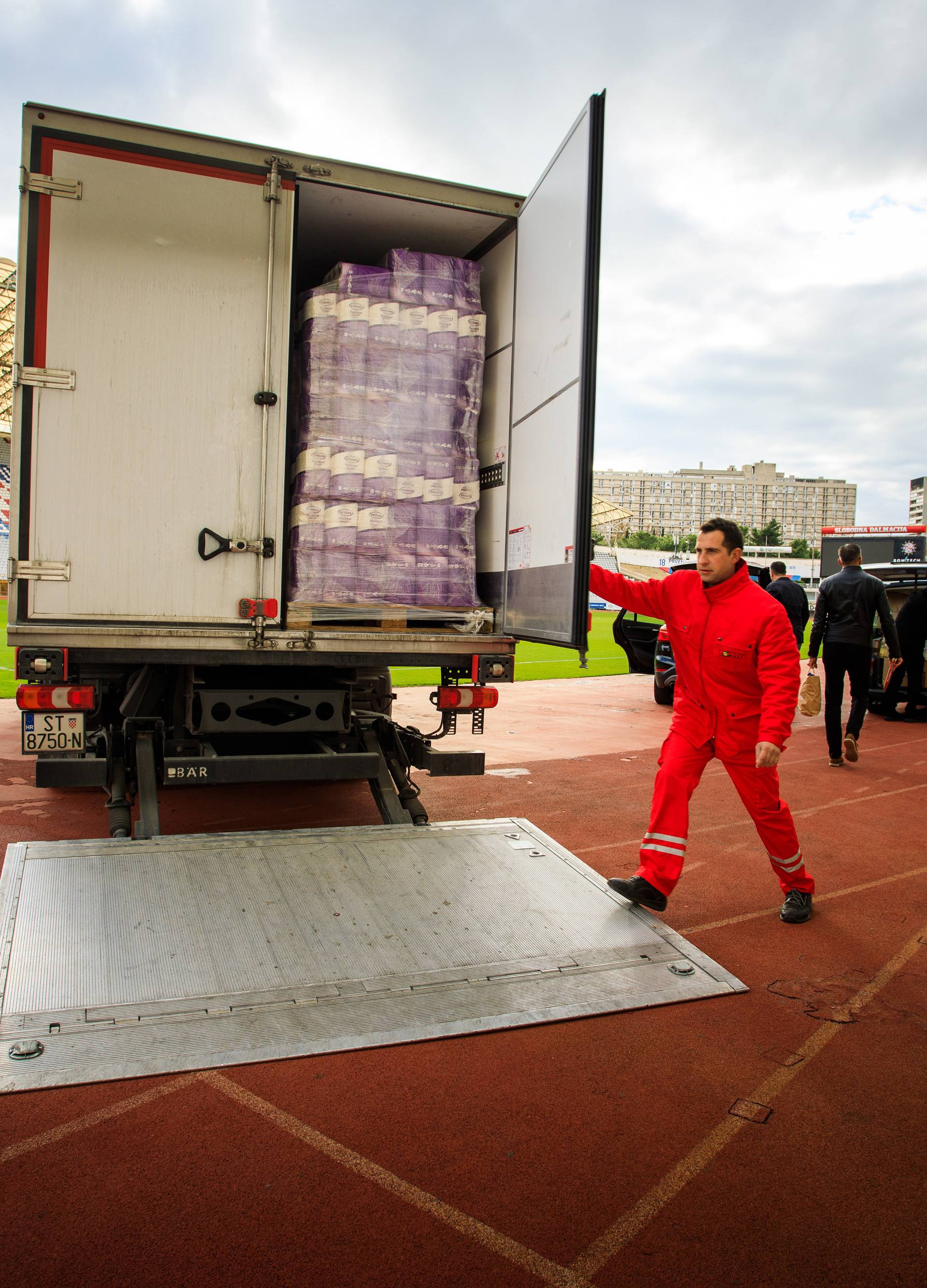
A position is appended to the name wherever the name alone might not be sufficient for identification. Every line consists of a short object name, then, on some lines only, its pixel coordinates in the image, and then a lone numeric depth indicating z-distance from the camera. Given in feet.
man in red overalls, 13.17
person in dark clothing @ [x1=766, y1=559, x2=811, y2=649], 34.01
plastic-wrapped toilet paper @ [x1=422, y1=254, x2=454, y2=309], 16.60
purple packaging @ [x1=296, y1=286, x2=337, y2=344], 15.51
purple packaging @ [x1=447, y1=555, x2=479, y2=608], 16.87
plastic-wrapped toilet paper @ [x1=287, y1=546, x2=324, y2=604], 15.49
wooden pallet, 15.26
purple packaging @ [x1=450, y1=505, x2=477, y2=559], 16.81
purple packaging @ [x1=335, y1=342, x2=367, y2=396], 15.66
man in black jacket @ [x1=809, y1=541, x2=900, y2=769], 26.50
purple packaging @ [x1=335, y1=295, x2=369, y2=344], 15.70
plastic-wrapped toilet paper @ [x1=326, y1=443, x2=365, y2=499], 15.69
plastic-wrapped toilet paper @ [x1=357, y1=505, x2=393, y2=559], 15.92
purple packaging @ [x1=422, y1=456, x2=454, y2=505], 16.49
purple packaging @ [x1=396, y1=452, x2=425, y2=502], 16.21
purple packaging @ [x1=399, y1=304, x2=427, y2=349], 16.17
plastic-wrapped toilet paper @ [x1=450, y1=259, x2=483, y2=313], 16.87
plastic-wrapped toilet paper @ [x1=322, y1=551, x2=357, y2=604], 15.66
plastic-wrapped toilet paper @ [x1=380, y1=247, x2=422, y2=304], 16.25
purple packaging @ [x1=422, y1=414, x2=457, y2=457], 16.47
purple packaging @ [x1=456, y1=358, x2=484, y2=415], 16.74
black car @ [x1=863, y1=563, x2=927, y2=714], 38.19
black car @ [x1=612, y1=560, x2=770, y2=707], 41.48
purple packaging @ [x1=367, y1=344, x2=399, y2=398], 15.92
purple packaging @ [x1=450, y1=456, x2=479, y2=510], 16.74
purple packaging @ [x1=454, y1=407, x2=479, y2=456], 16.79
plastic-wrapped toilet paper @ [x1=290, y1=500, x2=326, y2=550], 15.55
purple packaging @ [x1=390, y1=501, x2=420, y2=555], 16.29
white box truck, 13.58
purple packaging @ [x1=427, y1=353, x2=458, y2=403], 16.52
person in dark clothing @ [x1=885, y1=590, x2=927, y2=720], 35.76
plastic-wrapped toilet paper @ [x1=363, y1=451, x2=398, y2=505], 15.89
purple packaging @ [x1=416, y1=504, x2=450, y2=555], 16.55
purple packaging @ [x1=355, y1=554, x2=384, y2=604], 15.98
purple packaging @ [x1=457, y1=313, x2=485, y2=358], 16.72
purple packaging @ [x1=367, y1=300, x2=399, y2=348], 15.93
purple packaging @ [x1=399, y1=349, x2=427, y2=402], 16.15
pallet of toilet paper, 15.60
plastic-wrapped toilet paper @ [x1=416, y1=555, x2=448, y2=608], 16.60
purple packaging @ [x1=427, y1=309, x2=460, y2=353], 16.53
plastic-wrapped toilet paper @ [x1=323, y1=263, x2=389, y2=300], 15.87
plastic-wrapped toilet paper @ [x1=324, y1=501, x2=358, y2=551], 15.71
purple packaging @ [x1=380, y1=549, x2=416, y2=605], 16.22
